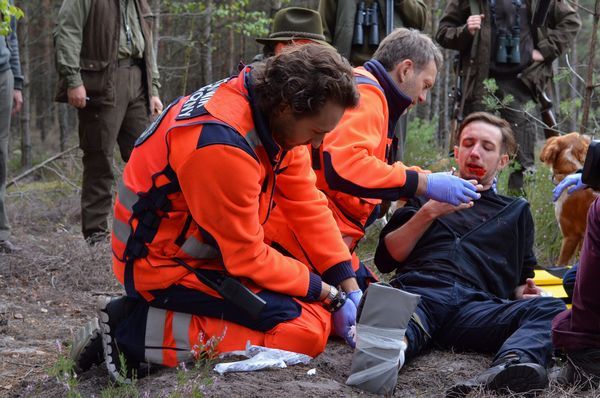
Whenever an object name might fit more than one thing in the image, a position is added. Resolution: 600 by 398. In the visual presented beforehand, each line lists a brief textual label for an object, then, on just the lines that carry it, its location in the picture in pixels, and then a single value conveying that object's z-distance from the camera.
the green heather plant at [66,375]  2.68
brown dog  5.40
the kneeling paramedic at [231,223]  2.87
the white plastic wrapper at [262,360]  3.05
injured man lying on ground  3.58
